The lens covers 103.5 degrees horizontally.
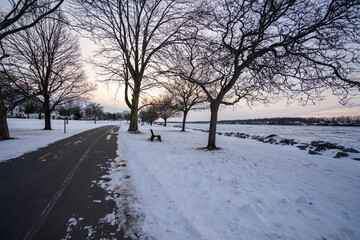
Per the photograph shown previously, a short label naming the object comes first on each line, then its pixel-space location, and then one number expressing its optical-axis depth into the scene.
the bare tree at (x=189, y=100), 21.79
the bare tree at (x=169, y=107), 24.16
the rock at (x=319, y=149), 9.39
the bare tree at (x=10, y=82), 7.78
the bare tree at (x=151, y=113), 48.58
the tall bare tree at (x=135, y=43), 11.37
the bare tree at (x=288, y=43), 5.33
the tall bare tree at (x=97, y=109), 85.01
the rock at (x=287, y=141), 13.09
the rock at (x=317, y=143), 11.65
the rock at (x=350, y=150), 8.73
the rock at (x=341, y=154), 7.47
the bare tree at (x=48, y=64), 13.99
